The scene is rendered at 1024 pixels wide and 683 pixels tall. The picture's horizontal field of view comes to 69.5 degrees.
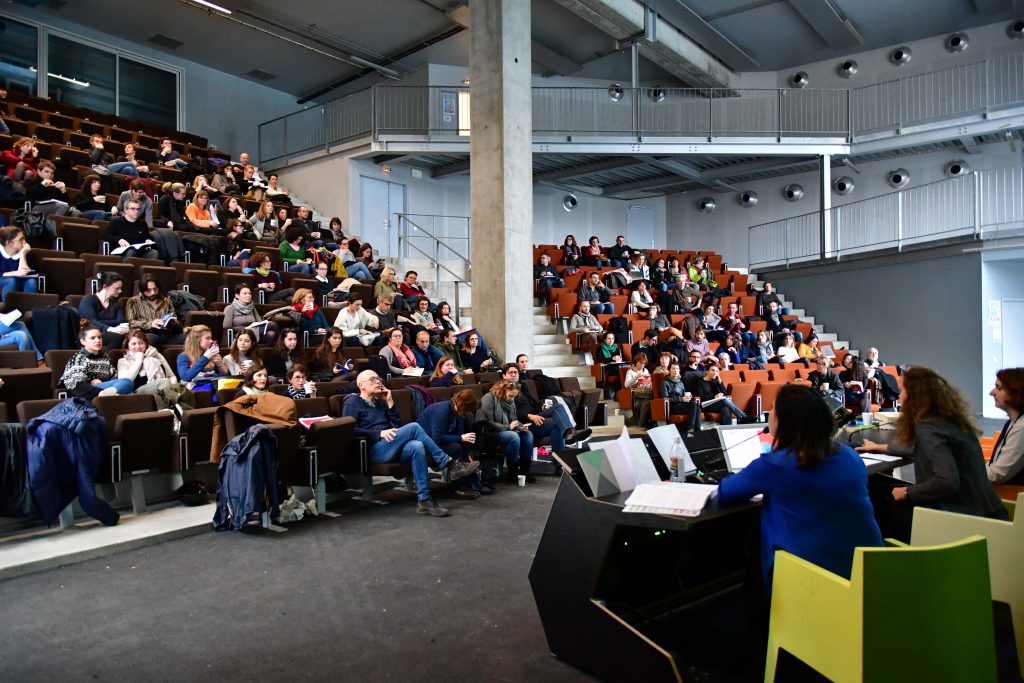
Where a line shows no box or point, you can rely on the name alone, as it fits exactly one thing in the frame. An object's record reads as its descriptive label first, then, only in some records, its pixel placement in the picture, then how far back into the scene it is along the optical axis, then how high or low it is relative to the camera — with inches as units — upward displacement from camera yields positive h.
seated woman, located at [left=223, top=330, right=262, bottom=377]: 234.8 -3.9
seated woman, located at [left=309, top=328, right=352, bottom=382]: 264.1 -6.3
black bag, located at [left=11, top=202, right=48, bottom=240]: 281.6 +47.6
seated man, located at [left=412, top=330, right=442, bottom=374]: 313.5 -4.8
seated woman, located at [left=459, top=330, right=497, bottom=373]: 341.7 -6.0
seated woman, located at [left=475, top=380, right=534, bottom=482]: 234.4 -27.9
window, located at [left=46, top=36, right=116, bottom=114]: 496.4 +187.1
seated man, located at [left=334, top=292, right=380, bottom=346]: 306.5 +8.7
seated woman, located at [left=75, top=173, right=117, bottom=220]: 315.6 +63.7
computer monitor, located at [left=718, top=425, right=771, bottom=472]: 122.7 -17.8
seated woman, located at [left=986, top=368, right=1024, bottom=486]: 125.0 -16.9
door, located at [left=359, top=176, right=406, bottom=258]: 544.7 +98.2
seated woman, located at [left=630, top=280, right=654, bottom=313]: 453.1 +26.0
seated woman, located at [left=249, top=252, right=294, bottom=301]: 313.4 +29.0
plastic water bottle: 115.6 -19.2
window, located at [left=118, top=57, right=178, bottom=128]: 533.6 +186.2
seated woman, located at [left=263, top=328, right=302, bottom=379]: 257.6 -4.2
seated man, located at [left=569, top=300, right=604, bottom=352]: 406.0 +7.4
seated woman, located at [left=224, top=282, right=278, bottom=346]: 267.6 +9.4
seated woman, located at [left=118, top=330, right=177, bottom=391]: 211.9 -4.9
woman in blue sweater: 87.8 -18.2
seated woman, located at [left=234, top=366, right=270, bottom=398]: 207.0 -11.5
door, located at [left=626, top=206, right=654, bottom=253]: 714.8 +110.1
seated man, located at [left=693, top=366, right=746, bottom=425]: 352.2 -28.3
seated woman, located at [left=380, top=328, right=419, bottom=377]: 290.8 -4.8
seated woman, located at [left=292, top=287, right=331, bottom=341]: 295.4 +12.6
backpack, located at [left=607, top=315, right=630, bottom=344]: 408.5 +6.4
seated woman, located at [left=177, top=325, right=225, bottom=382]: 225.5 -4.0
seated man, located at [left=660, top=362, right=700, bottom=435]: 338.0 -27.2
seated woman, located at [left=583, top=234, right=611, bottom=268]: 518.3 +59.4
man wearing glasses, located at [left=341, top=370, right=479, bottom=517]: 195.2 -26.0
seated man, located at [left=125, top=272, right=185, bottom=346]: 247.4 +10.5
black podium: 92.0 -36.0
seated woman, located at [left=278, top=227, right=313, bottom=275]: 363.3 +46.4
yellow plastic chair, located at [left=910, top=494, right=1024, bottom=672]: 96.1 -28.0
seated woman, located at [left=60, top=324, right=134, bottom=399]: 192.1 -7.4
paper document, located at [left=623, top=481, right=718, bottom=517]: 87.2 -19.4
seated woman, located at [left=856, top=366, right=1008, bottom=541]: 112.3 -17.4
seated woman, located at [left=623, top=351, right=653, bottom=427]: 351.6 -23.0
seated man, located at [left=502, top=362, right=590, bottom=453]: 256.1 -27.1
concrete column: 366.6 +83.8
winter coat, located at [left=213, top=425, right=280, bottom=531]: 169.6 -31.1
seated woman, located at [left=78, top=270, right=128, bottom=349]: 241.9 +12.8
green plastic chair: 74.5 -28.9
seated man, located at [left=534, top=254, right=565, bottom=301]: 466.6 +38.8
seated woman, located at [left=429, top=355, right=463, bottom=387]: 274.5 -12.3
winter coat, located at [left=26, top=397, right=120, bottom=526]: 158.1 -24.7
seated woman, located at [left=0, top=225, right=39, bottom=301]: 246.1 +29.0
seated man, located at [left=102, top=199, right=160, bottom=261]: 296.5 +45.8
